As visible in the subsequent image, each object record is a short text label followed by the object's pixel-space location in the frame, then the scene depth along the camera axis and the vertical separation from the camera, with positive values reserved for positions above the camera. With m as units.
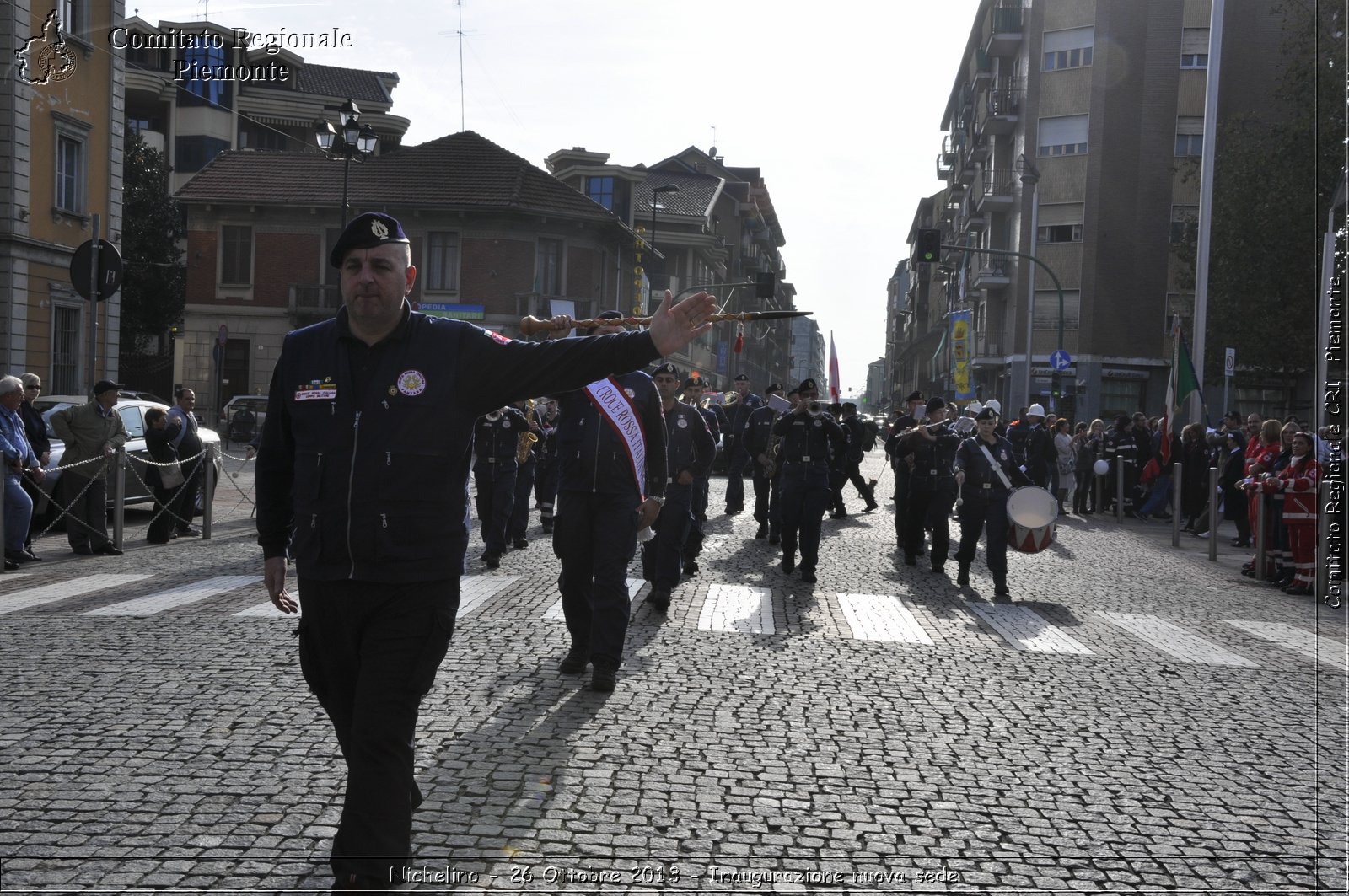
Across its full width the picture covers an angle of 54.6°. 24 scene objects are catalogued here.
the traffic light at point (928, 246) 30.22 +4.09
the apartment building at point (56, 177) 24.47 +4.42
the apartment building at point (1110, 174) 46.94 +9.28
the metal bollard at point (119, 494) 13.23 -0.97
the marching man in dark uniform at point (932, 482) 14.22 -0.67
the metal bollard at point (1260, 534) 15.01 -1.20
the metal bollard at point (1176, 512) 18.89 -1.24
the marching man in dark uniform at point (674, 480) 10.09 -0.53
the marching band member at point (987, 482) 12.59 -0.58
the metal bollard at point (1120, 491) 24.38 -1.22
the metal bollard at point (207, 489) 14.99 -1.03
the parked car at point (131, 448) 14.16 -0.60
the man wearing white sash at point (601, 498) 7.37 -0.50
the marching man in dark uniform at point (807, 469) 12.51 -0.49
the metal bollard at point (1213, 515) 17.62 -1.17
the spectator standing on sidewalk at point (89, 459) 13.21 -0.62
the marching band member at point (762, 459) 16.35 -0.53
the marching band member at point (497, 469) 13.24 -0.61
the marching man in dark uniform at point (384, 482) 3.82 -0.23
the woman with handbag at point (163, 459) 14.96 -0.67
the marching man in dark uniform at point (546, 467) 15.27 -0.67
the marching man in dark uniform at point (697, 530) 13.00 -1.17
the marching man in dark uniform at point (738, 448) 20.86 -0.52
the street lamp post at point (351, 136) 22.34 +4.66
